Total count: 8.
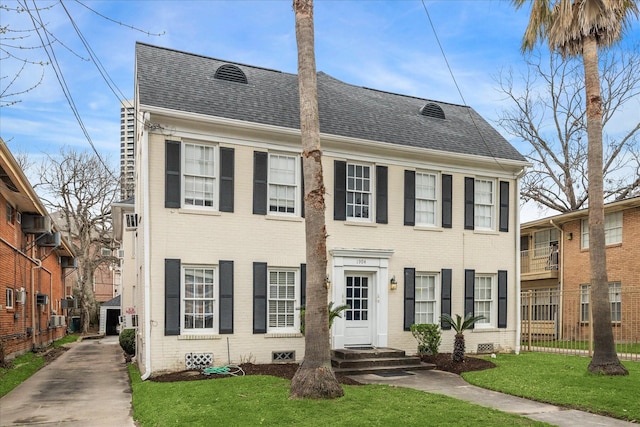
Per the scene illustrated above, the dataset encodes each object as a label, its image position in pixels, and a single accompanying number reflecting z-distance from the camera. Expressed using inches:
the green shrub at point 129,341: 687.8
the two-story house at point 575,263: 810.8
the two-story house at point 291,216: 503.5
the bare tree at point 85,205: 1434.5
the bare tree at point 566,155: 1159.0
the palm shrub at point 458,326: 553.4
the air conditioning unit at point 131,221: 576.1
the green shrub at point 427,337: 581.0
